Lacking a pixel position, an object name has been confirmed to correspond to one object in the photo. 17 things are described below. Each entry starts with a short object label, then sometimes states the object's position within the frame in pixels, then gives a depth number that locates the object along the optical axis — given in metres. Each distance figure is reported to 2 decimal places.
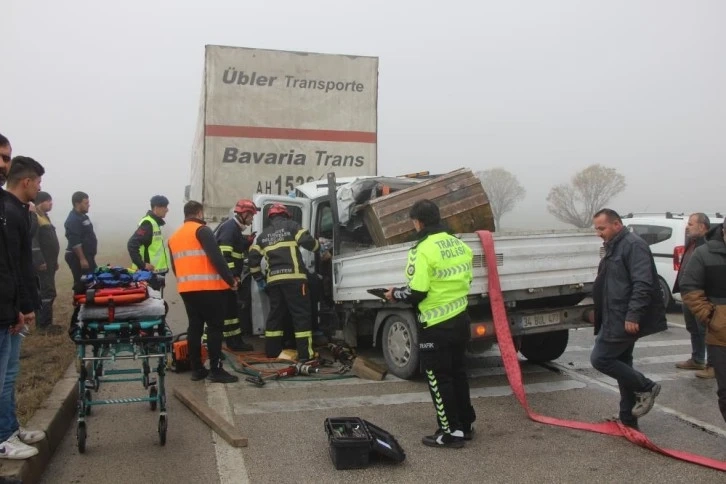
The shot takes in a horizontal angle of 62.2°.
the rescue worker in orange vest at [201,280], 5.75
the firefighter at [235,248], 6.93
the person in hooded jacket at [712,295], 4.07
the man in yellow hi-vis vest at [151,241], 7.44
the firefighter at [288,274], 6.59
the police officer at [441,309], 4.27
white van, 10.48
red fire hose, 4.05
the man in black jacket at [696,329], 6.60
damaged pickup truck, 5.65
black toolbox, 3.88
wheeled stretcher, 4.11
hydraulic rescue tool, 6.14
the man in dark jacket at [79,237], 8.38
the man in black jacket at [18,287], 3.53
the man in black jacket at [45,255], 7.71
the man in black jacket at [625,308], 4.34
